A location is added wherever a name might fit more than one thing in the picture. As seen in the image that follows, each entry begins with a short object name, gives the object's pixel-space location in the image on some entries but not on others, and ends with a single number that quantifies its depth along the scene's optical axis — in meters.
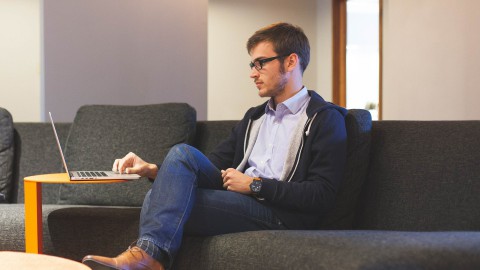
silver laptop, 2.38
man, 2.27
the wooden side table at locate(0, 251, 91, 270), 1.71
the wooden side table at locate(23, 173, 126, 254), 2.56
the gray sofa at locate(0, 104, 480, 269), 1.83
